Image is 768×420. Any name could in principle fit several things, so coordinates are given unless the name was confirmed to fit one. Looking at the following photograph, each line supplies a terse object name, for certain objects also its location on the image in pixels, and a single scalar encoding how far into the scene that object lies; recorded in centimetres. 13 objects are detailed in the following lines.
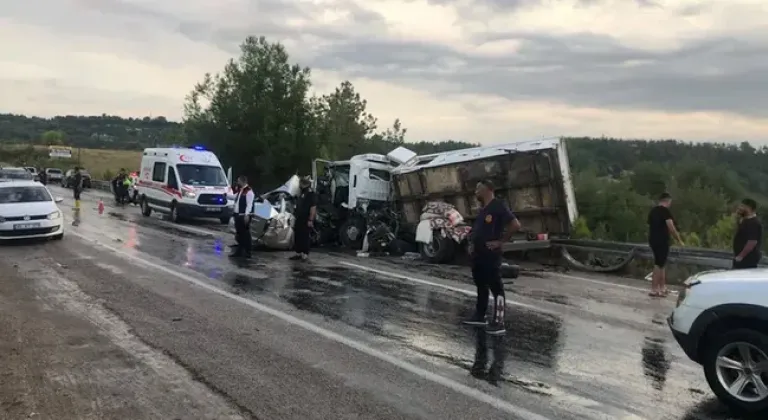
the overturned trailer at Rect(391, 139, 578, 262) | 1469
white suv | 511
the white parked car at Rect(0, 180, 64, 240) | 1495
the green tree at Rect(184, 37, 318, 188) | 3503
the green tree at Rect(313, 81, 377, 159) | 3662
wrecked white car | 1577
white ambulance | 2303
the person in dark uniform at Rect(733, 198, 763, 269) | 934
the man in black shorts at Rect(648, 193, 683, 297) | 1125
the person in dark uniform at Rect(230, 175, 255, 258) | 1418
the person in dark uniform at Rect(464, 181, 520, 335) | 784
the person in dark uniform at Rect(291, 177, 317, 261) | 1395
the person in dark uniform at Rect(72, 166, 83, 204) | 2987
